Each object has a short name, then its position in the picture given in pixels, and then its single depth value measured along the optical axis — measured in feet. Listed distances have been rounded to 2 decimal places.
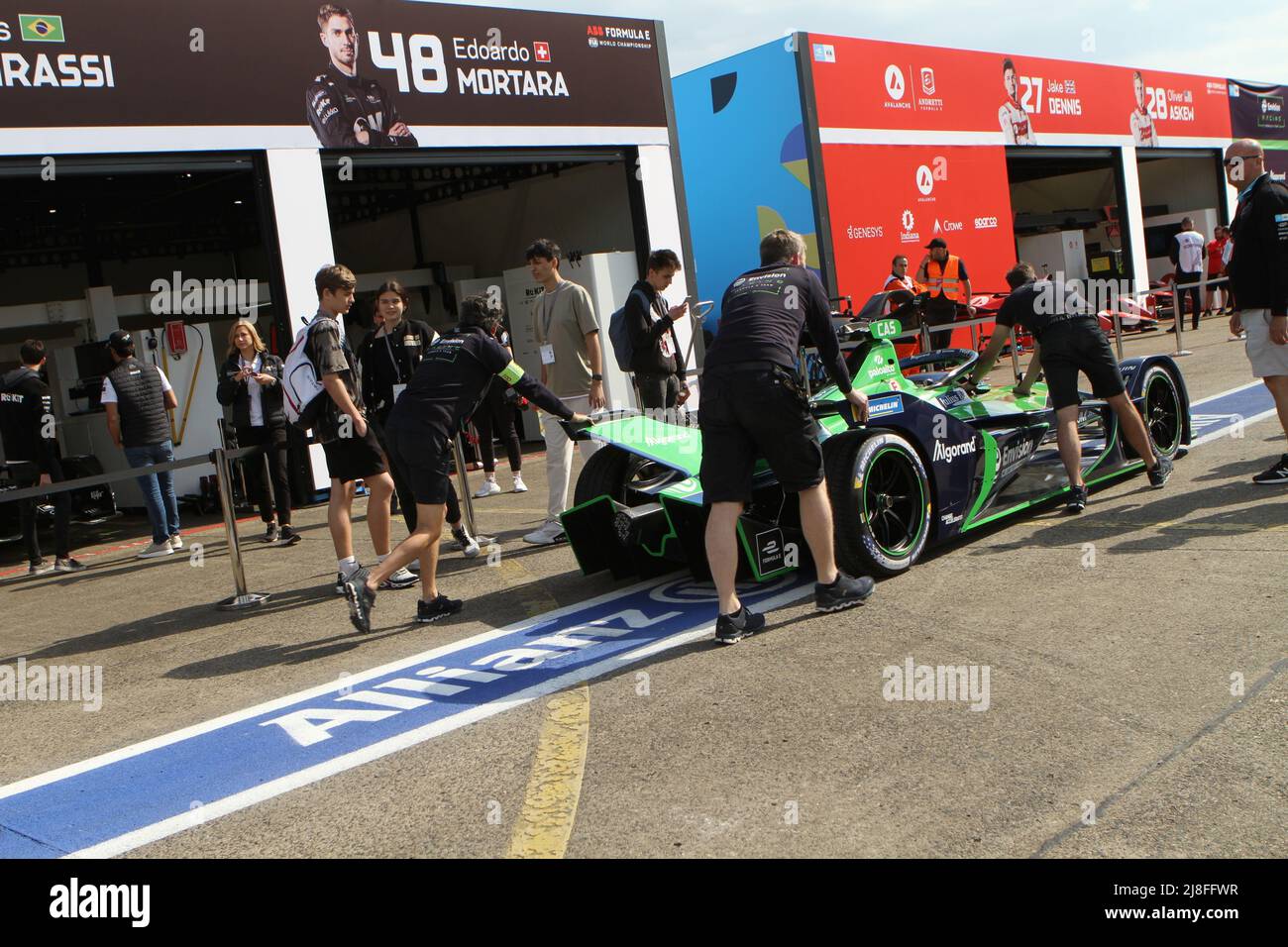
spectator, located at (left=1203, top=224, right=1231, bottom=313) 74.69
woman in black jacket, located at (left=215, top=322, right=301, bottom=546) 30.94
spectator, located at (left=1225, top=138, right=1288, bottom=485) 22.35
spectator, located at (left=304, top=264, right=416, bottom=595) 21.24
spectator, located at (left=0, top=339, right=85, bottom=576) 31.09
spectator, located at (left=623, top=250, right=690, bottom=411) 24.57
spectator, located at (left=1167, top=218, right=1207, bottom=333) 70.85
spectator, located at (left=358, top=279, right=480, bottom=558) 24.85
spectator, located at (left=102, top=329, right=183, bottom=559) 31.71
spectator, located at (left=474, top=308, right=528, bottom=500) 35.27
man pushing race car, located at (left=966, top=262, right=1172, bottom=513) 22.34
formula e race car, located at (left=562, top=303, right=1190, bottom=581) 18.51
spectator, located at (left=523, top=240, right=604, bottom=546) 26.08
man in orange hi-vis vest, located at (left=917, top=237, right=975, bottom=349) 52.01
